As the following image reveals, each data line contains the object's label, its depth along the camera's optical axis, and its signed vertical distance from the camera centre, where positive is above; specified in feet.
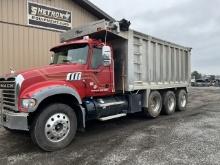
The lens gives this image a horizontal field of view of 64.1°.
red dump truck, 12.24 -0.26
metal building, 21.55 +7.38
